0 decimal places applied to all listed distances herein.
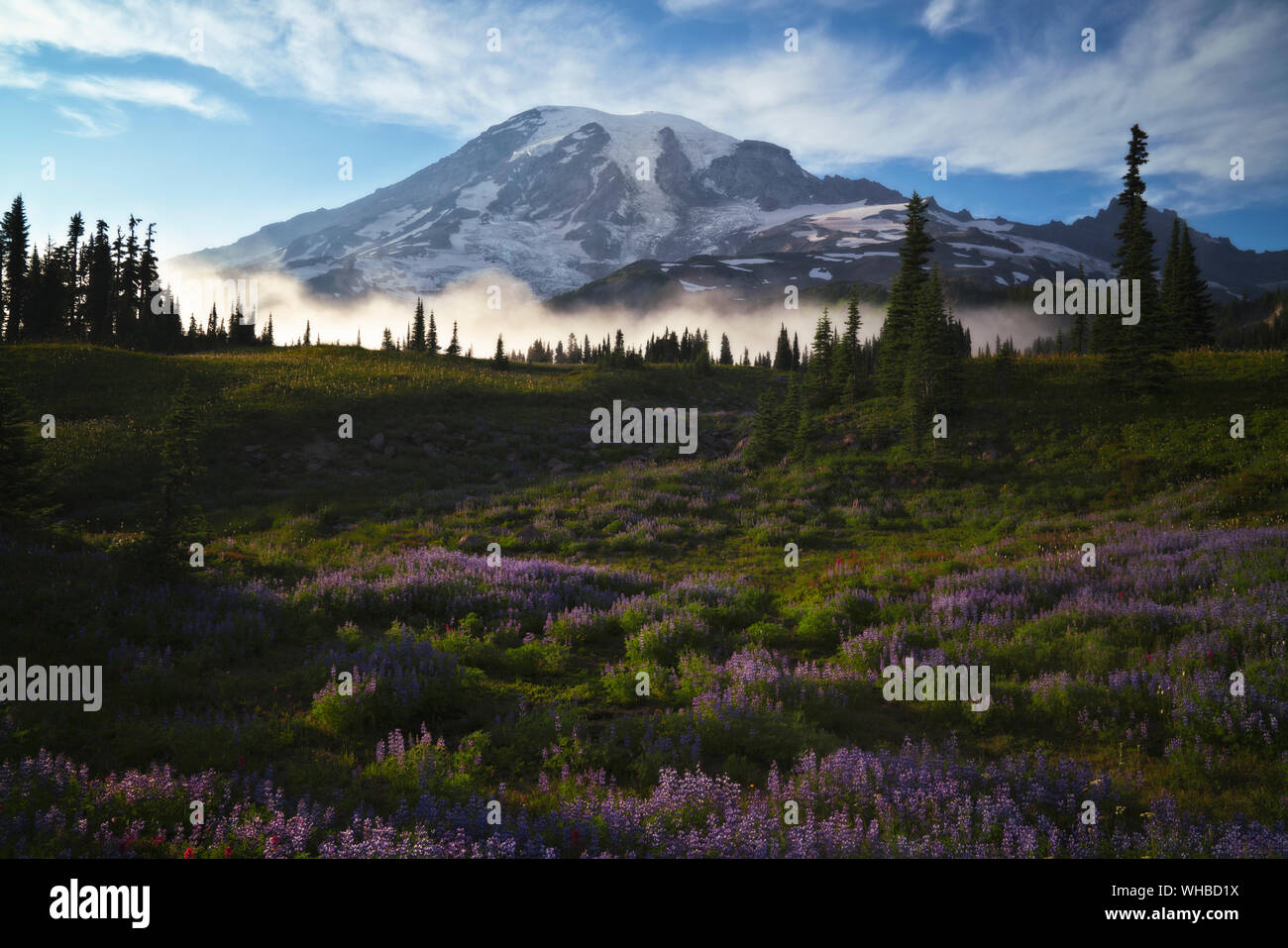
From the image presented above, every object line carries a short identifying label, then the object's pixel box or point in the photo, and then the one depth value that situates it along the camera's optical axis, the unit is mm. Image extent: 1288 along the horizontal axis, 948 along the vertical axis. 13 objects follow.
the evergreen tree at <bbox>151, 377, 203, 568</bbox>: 11273
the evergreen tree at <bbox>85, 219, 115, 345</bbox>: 78500
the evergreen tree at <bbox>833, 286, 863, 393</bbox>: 38281
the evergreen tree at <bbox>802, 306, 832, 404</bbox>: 39625
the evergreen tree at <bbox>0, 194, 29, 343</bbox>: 72812
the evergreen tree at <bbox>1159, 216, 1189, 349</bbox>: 35881
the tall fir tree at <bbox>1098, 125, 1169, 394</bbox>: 27812
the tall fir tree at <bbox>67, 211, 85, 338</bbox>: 76875
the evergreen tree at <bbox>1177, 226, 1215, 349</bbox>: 45250
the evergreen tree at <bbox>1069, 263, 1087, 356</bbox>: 67438
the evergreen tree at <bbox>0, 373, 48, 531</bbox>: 12570
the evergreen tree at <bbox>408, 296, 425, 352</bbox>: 91312
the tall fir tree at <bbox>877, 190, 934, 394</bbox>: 36406
